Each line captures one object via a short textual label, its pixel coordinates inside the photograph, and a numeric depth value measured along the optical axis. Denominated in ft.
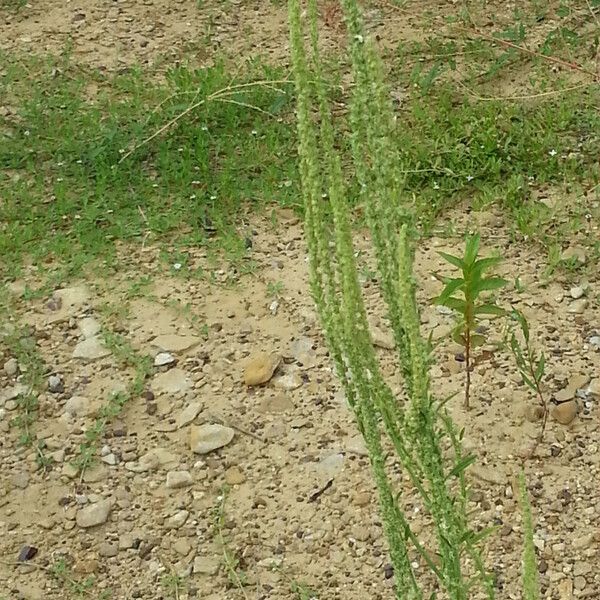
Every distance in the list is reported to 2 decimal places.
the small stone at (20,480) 10.31
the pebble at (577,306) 11.59
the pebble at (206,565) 9.46
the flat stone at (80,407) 10.99
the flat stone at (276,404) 10.90
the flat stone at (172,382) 11.18
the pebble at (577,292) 11.76
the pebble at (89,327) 11.90
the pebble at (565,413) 10.37
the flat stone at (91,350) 11.64
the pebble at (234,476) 10.23
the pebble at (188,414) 10.80
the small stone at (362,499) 9.87
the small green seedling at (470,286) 10.03
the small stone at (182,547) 9.65
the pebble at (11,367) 11.50
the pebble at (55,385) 11.28
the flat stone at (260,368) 11.14
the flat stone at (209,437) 10.48
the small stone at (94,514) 9.95
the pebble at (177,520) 9.87
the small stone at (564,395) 10.55
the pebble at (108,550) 9.70
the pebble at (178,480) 10.21
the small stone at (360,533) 9.62
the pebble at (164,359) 11.44
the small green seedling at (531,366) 10.29
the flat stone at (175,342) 11.61
